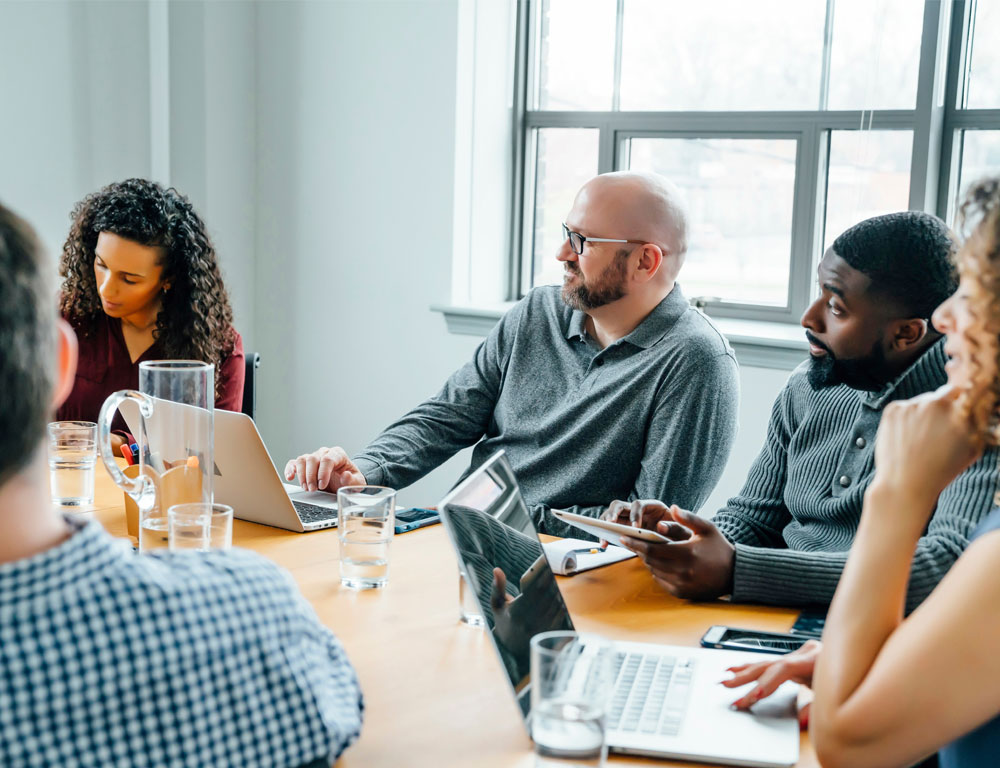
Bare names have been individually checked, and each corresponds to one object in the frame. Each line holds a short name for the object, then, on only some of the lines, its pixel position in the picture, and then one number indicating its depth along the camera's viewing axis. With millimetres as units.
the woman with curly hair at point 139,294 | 2412
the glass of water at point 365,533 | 1493
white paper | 1586
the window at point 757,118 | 2975
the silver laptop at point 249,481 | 1653
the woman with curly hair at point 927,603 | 925
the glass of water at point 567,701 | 909
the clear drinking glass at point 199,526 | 1352
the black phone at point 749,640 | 1304
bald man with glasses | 2123
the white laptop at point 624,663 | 1051
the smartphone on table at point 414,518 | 1790
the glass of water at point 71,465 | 1874
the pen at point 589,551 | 1666
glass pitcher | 1469
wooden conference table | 1049
